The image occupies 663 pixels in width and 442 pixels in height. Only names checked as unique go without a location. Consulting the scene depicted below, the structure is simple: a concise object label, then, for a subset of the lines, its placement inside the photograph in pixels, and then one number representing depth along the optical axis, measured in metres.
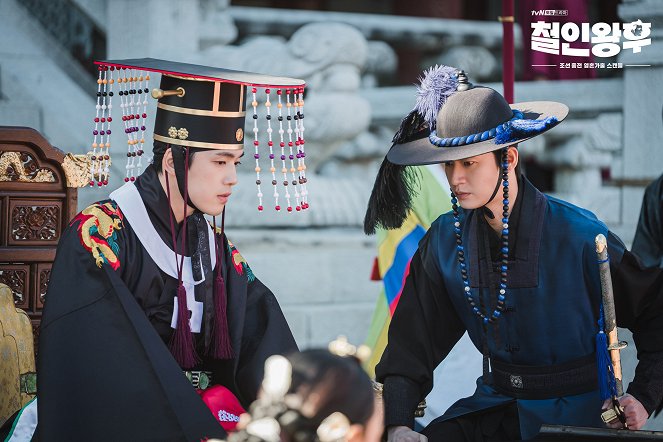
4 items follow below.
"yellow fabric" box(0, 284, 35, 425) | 7.70
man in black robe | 6.49
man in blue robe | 7.12
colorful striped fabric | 10.37
